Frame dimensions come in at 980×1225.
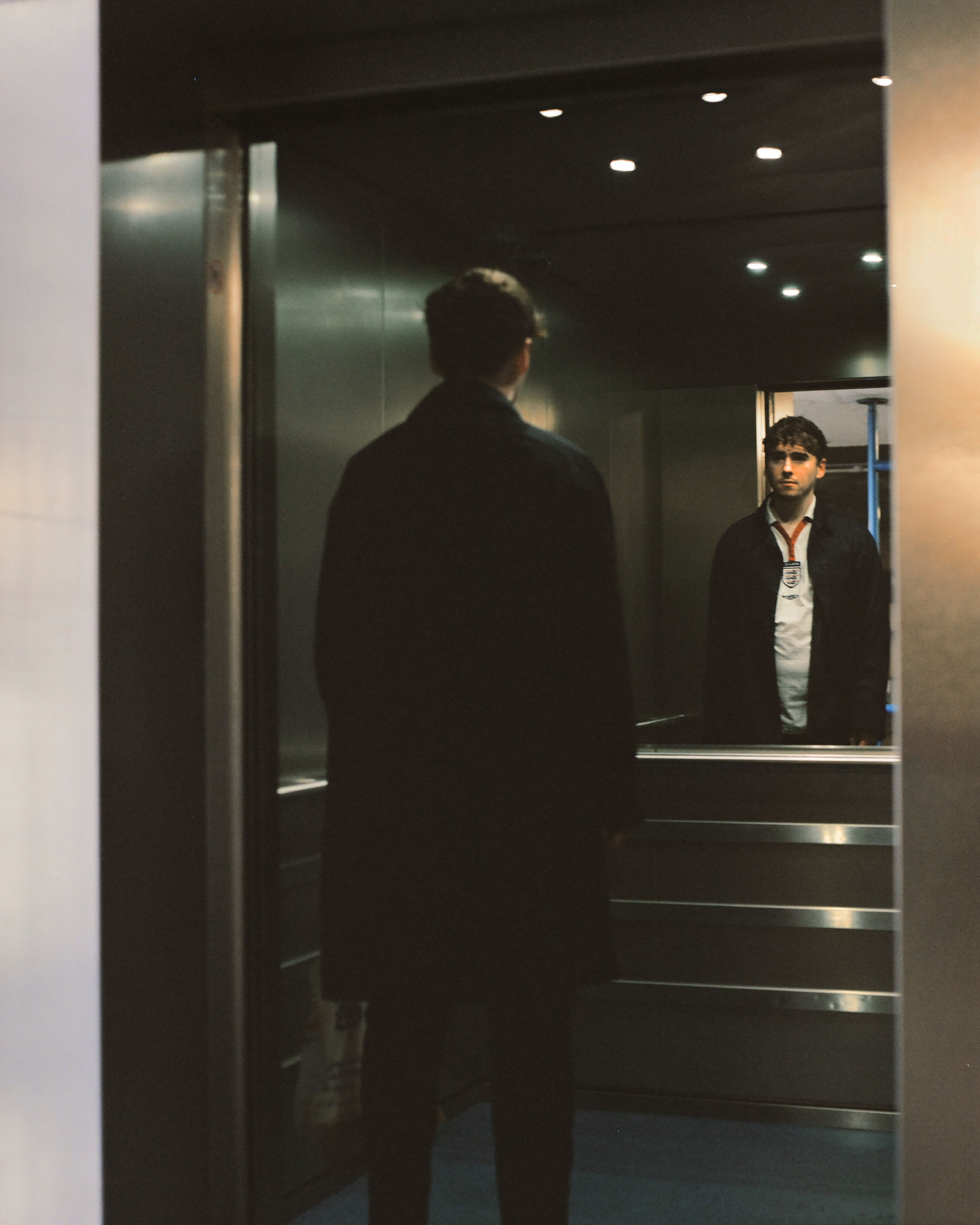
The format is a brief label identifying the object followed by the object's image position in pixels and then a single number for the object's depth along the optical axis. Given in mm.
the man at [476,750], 2766
